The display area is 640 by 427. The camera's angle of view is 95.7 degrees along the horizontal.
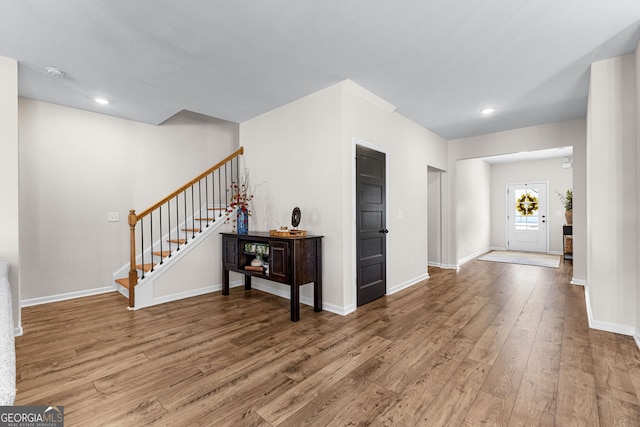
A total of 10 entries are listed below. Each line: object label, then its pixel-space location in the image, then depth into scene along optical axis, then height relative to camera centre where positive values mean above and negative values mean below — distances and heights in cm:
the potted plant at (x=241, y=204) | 400 +14
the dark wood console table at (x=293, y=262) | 311 -55
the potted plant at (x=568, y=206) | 693 +15
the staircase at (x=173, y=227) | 356 -21
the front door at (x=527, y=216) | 821 -11
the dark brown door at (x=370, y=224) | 356 -15
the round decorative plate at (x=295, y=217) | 350 -4
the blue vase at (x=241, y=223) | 399 -13
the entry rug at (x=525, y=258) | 642 -113
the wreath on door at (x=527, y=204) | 837 +24
